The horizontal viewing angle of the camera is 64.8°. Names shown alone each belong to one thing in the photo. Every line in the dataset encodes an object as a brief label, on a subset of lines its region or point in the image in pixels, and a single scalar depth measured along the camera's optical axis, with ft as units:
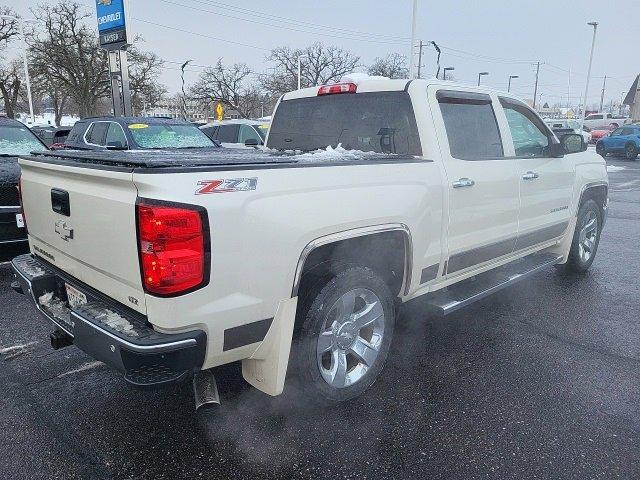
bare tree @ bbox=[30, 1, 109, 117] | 122.01
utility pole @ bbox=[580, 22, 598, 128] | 142.38
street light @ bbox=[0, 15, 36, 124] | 105.60
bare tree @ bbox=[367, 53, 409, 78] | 179.62
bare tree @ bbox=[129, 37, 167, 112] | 128.57
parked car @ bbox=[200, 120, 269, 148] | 45.29
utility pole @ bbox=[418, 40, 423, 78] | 183.68
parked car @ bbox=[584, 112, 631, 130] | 159.22
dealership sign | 43.96
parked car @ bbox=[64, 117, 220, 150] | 29.76
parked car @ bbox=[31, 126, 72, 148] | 48.34
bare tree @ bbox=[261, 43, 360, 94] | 183.13
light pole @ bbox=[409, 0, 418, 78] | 96.87
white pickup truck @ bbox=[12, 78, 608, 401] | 7.32
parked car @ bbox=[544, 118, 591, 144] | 129.08
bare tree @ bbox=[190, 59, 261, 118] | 181.27
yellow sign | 87.04
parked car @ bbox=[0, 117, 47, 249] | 16.90
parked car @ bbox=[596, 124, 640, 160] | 84.94
